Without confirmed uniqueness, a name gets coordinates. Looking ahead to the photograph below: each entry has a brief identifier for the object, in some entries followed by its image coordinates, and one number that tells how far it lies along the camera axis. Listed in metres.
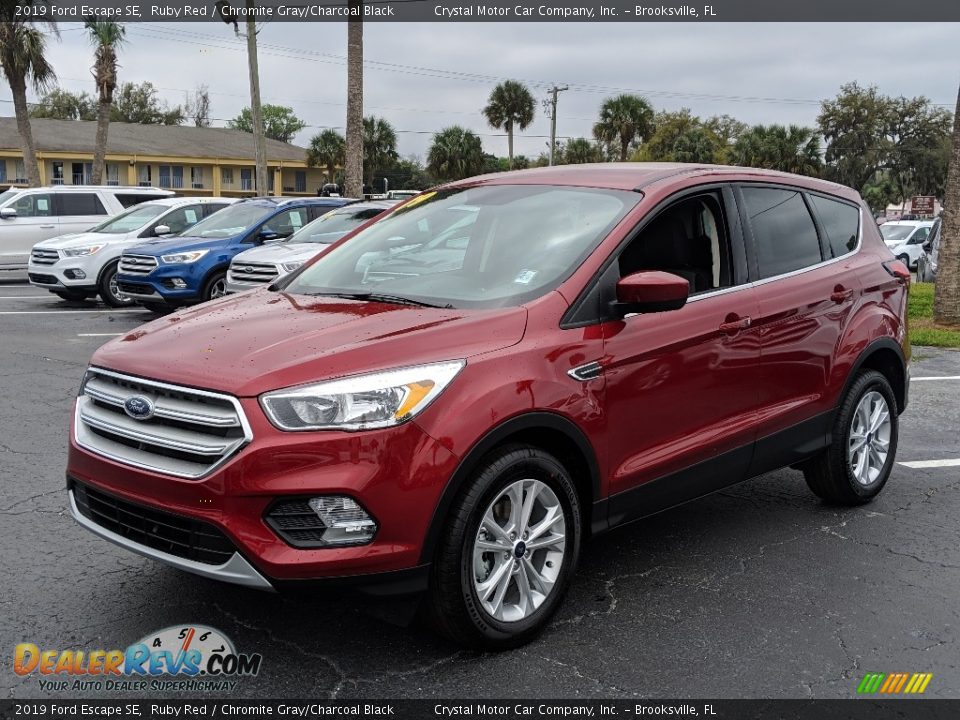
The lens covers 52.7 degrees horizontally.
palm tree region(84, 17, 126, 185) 38.84
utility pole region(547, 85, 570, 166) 56.25
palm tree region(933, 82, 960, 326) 12.75
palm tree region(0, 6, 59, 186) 33.56
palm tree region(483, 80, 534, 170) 61.78
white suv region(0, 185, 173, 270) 18.89
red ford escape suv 3.13
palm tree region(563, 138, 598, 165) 63.91
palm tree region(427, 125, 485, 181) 58.75
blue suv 12.74
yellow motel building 51.47
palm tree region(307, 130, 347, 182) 58.50
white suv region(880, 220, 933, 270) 28.39
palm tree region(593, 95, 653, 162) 55.84
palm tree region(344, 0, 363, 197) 19.70
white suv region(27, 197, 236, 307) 14.57
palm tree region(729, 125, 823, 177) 51.28
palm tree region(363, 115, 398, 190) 60.97
